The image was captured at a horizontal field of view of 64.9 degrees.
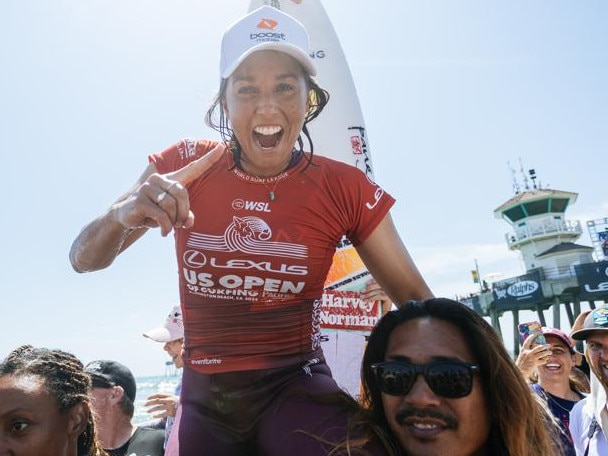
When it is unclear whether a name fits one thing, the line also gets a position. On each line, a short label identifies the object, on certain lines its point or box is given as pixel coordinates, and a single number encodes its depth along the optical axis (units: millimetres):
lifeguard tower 36031
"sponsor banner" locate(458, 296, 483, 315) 41781
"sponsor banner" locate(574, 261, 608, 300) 32094
